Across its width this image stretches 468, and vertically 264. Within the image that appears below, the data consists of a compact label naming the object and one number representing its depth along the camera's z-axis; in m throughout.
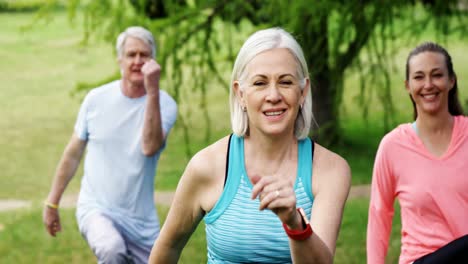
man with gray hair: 9.06
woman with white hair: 5.04
